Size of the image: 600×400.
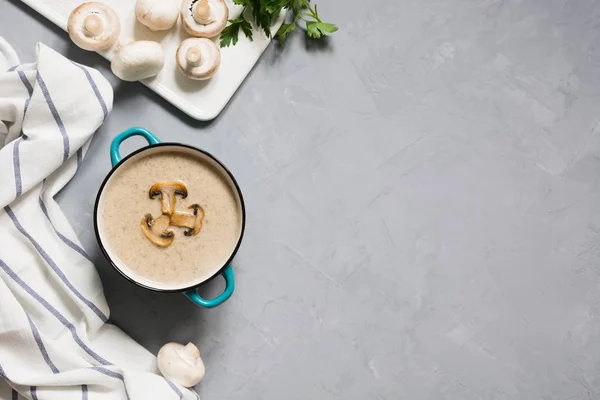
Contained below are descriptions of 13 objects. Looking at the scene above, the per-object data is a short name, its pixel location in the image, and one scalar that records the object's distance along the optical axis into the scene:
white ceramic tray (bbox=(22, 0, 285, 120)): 1.14
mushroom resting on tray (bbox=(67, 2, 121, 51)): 1.10
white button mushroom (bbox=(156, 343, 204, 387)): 1.11
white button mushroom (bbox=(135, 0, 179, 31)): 1.10
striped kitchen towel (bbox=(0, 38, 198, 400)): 1.08
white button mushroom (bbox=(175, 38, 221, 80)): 1.11
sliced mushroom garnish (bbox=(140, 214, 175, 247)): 1.03
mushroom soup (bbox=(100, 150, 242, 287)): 1.04
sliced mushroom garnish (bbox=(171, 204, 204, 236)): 1.02
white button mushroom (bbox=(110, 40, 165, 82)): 1.08
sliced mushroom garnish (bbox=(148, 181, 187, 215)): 1.03
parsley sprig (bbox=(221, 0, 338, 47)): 1.12
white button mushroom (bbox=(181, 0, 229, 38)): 1.12
